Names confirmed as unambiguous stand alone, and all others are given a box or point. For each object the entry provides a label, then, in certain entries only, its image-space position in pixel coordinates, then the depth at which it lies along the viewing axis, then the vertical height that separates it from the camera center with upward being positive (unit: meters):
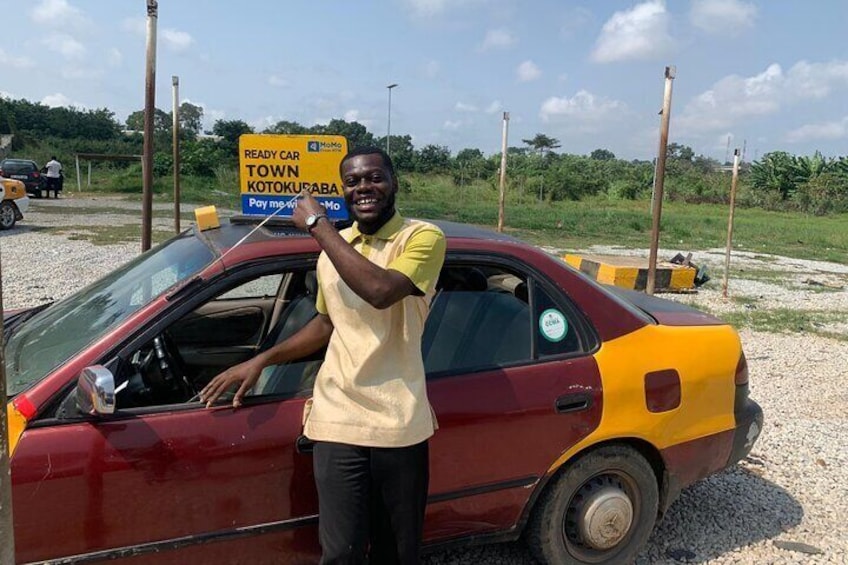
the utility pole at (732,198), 9.92 +0.11
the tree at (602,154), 88.49 +6.33
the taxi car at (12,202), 14.53 -0.50
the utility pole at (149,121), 4.85 +0.50
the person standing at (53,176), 25.88 +0.20
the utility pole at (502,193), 11.65 +0.07
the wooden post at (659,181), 8.03 +0.27
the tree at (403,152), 46.14 +2.99
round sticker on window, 2.80 -0.53
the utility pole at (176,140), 7.45 +0.51
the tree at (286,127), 41.84 +4.21
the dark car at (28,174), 24.16 +0.22
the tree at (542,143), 59.66 +4.97
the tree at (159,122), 44.96 +4.78
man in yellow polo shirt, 2.10 -0.60
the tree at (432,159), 45.97 +2.52
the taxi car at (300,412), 2.11 -0.81
